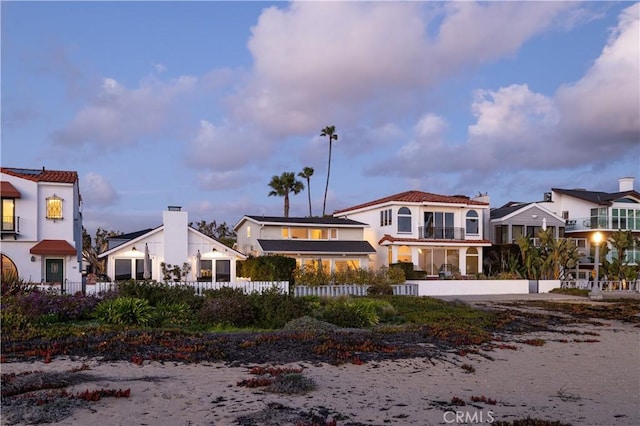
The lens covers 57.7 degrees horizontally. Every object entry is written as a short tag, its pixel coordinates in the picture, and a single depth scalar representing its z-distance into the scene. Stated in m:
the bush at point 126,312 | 15.07
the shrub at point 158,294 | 17.48
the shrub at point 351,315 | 15.75
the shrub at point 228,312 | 15.55
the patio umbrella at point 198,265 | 32.74
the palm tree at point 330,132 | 69.75
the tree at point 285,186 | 61.16
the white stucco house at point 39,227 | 29.84
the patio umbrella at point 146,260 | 27.52
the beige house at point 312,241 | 37.62
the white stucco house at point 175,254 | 33.44
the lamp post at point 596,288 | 30.03
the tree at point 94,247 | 46.97
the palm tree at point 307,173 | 66.81
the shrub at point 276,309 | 15.50
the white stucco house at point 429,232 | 40.91
